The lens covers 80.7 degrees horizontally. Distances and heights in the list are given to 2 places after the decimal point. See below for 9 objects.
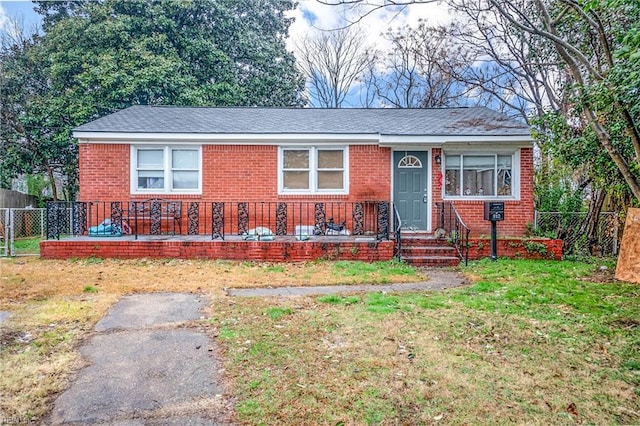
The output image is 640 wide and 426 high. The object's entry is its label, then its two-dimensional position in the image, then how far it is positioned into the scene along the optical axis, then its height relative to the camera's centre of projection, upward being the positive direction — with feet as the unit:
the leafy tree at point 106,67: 53.42 +22.59
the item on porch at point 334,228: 33.94 -1.18
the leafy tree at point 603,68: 16.37 +6.58
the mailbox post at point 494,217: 29.30 -0.14
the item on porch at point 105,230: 31.37 -1.31
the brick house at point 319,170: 34.88 +4.29
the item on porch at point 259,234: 30.42 -1.64
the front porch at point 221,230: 28.89 -1.39
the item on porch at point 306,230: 34.14 -1.39
